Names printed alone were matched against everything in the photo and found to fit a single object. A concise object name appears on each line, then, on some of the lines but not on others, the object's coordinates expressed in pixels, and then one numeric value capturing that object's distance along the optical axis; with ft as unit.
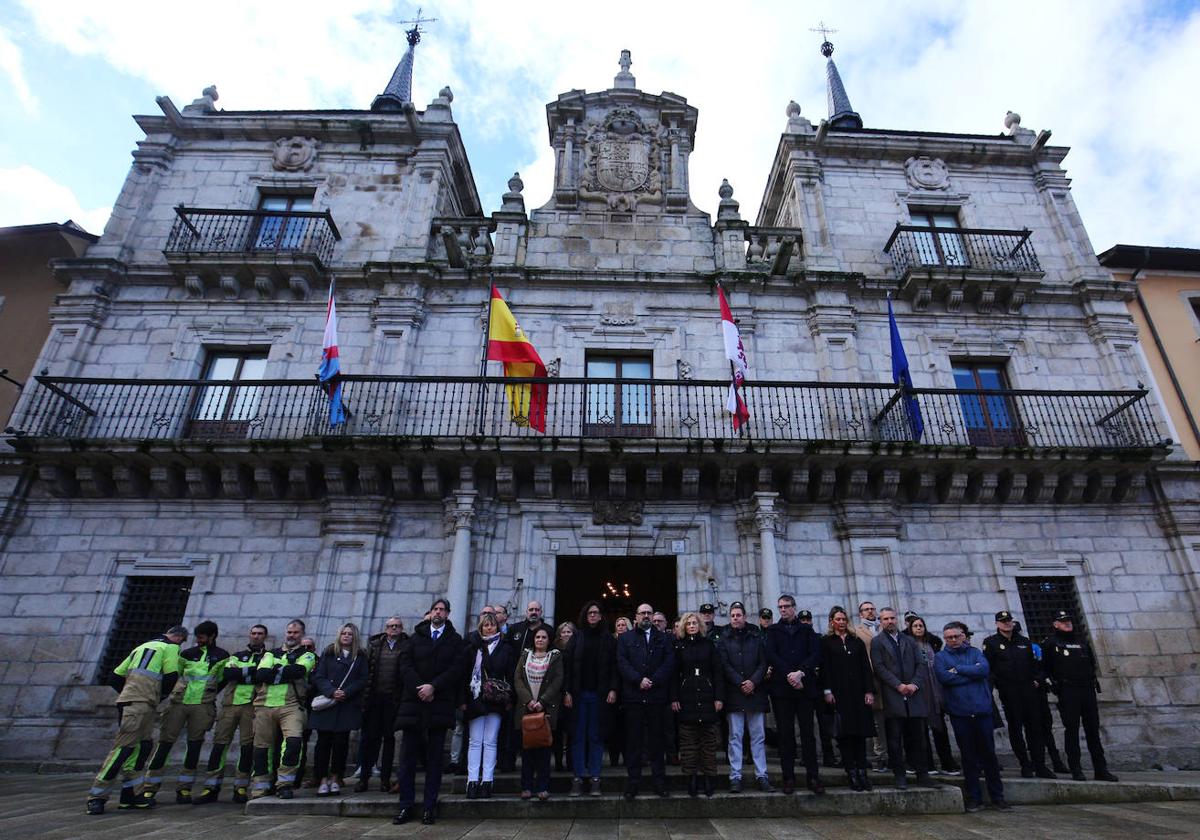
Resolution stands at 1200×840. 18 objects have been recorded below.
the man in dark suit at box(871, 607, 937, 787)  19.39
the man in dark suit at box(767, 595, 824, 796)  18.21
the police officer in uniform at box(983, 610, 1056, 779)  22.12
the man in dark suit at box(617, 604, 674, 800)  18.12
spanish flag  32.76
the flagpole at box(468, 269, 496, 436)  32.61
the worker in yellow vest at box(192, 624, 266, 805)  20.76
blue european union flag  32.48
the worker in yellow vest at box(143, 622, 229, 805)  21.03
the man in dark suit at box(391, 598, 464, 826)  16.62
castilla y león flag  31.71
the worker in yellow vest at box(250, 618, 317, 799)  20.31
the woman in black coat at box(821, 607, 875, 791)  18.67
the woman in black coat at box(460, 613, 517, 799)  17.94
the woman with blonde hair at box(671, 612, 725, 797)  18.15
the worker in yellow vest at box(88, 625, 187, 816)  18.70
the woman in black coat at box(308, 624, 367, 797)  20.43
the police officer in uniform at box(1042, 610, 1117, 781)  21.68
